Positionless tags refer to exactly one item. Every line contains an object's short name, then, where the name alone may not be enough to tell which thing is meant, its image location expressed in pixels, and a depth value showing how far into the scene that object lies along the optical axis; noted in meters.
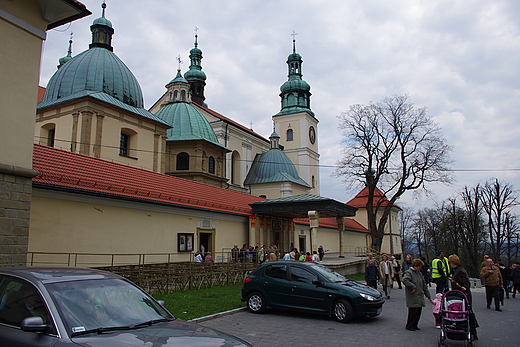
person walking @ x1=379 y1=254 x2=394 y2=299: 15.41
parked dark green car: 10.05
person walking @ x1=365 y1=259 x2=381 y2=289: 15.23
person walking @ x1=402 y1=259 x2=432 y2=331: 9.01
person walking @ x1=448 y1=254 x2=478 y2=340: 9.09
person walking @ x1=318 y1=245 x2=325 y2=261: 25.75
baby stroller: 7.50
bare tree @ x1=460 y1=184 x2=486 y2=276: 42.28
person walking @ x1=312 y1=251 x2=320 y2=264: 20.52
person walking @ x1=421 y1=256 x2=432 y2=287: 17.82
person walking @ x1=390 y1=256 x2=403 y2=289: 18.39
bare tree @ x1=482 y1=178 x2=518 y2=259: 41.88
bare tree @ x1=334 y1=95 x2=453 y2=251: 35.72
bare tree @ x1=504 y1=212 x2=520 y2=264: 42.69
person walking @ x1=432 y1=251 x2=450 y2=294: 11.45
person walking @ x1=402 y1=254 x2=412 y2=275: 18.63
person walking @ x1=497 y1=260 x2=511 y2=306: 17.06
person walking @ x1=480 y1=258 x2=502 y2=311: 12.26
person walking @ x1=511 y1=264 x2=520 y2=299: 16.19
